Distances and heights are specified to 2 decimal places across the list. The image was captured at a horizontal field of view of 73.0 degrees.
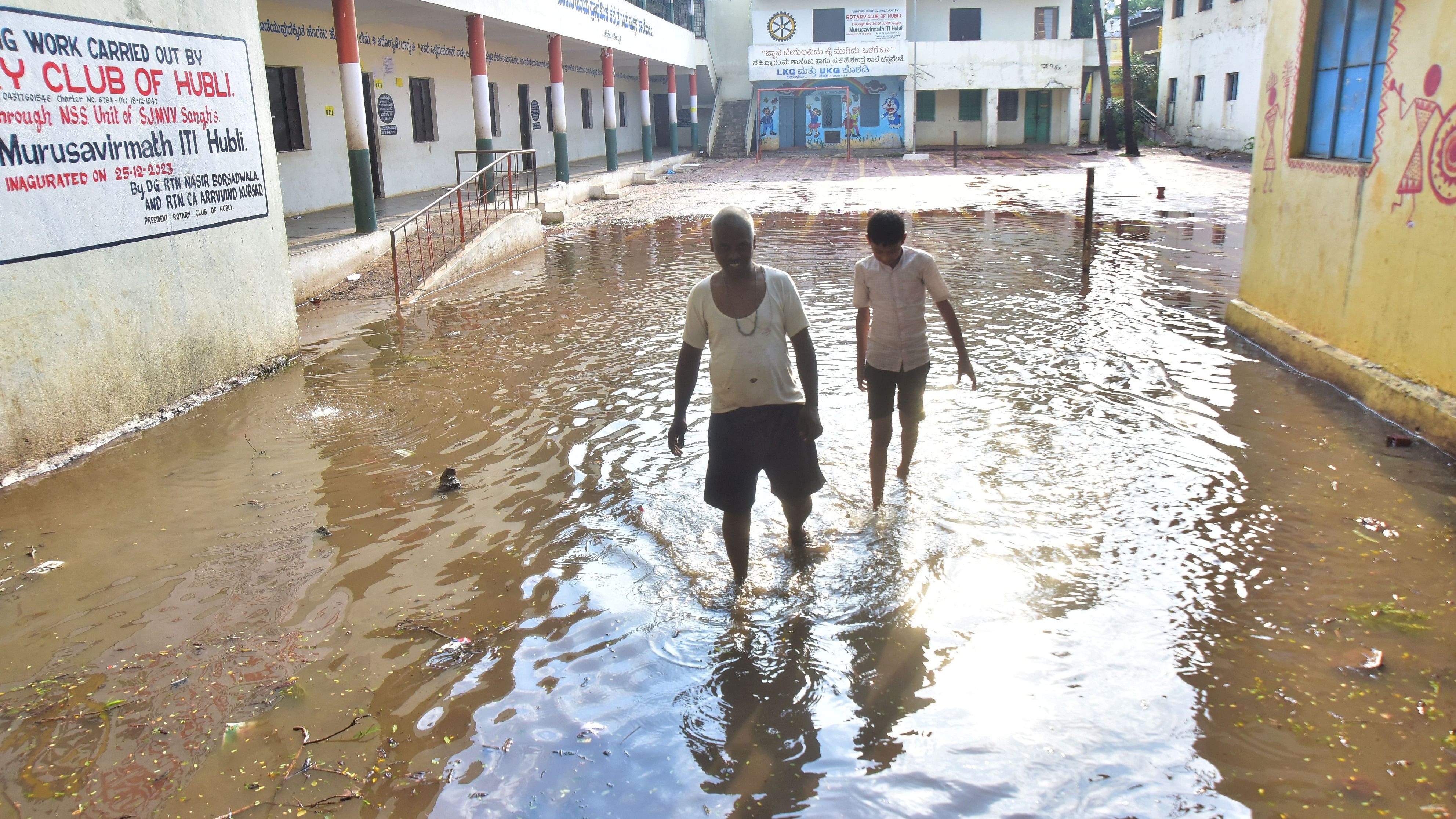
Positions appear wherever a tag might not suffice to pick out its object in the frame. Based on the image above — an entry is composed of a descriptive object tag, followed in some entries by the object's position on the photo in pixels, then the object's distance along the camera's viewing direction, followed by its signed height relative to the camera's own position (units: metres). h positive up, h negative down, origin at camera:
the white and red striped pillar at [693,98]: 36.25 +1.97
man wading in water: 3.89 -0.90
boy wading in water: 4.90 -0.88
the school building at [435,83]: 15.45 +1.44
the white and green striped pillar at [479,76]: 17.55 +1.38
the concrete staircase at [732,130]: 38.25 +0.81
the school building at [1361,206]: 5.94 -0.45
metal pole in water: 11.79 -1.13
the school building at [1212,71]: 29.81 +2.37
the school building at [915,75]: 36.84 +2.68
